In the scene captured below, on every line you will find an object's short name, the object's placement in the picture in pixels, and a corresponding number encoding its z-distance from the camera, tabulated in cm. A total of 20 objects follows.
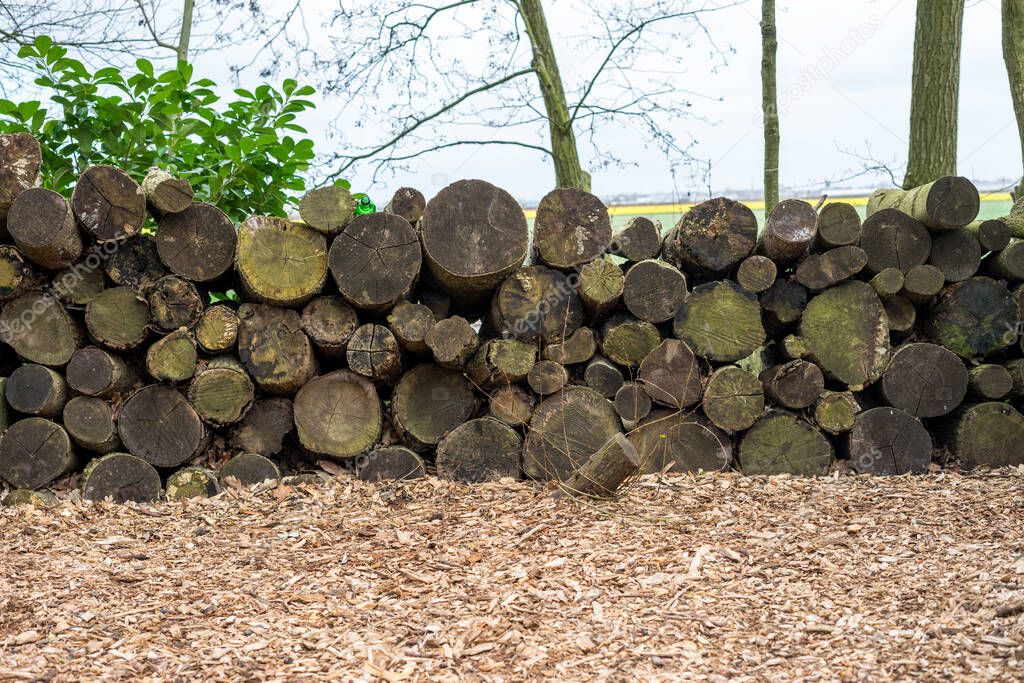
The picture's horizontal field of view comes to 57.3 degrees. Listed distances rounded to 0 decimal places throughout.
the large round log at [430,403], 504
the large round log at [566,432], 502
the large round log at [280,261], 485
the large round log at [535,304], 497
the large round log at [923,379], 532
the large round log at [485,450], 504
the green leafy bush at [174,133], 552
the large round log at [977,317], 538
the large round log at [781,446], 521
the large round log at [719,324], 515
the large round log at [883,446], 528
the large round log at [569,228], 498
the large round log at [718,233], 513
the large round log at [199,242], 488
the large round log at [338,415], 499
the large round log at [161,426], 492
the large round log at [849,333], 523
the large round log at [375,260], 484
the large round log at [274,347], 491
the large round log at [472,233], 482
